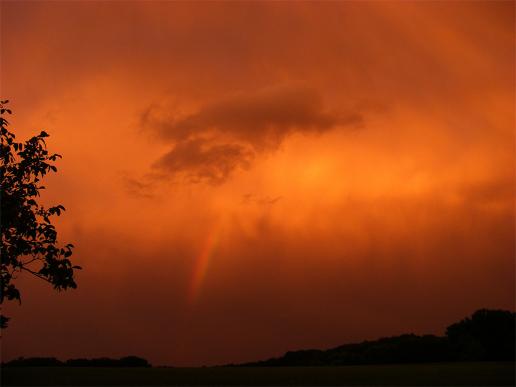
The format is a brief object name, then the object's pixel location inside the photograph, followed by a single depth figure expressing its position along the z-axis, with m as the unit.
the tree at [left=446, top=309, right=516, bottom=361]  45.58
